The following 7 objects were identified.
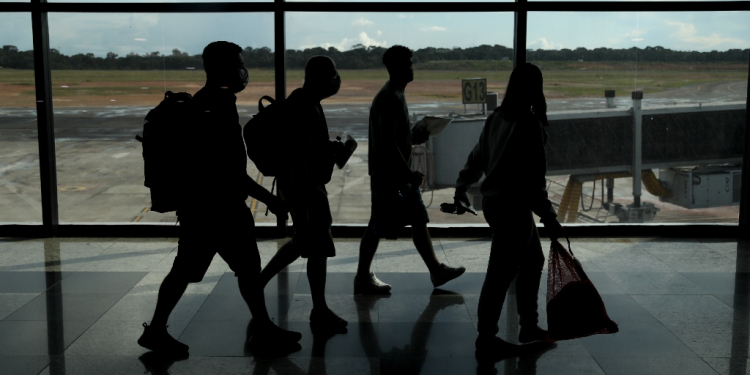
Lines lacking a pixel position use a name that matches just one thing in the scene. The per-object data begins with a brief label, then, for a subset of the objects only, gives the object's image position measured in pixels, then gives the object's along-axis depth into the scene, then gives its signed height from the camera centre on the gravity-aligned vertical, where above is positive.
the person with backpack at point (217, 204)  3.61 -0.58
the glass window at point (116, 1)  6.88 +0.95
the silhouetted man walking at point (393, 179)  4.64 -0.57
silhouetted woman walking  3.66 -0.51
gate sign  7.39 +0.07
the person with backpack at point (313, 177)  3.93 -0.47
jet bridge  7.52 -0.62
